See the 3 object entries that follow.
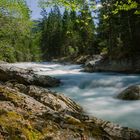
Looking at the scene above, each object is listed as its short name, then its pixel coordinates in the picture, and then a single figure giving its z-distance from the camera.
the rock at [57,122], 2.98
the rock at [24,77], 9.75
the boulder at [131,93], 7.11
